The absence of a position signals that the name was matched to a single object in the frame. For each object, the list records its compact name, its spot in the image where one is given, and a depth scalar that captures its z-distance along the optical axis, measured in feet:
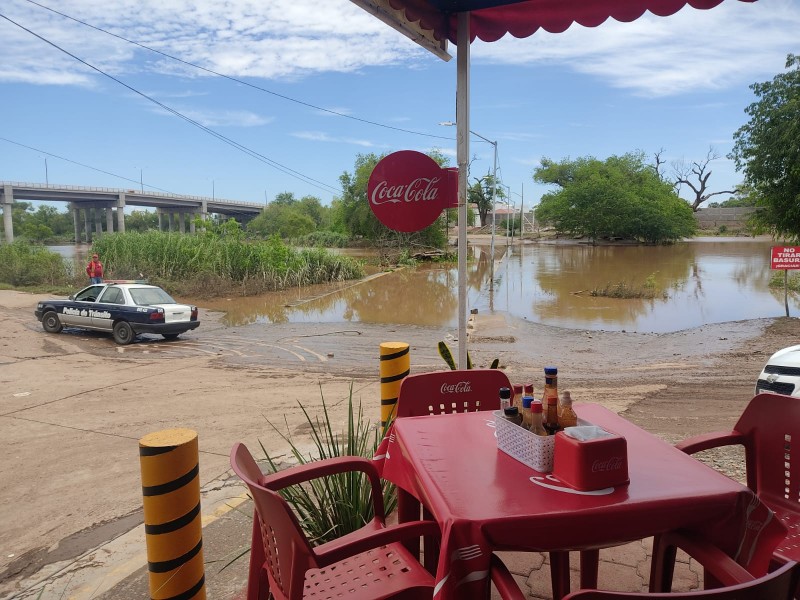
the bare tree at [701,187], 321.67
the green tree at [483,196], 213.34
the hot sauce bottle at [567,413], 7.78
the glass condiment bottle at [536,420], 7.59
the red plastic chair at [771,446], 8.83
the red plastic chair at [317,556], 6.44
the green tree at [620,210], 219.61
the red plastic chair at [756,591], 4.36
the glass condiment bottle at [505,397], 8.42
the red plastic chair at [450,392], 11.00
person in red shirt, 64.69
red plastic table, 6.07
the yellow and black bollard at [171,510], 7.87
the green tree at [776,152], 51.11
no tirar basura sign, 47.01
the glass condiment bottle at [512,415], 7.81
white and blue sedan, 44.14
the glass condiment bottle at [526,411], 7.69
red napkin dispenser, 6.69
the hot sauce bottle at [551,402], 7.90
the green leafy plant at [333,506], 10.76
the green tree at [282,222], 273.95
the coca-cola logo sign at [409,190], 14.26
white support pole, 13.99
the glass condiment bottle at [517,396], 8.75
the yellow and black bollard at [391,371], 15.78
